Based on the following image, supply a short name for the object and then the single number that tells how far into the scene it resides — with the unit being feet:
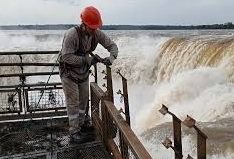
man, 9.38
